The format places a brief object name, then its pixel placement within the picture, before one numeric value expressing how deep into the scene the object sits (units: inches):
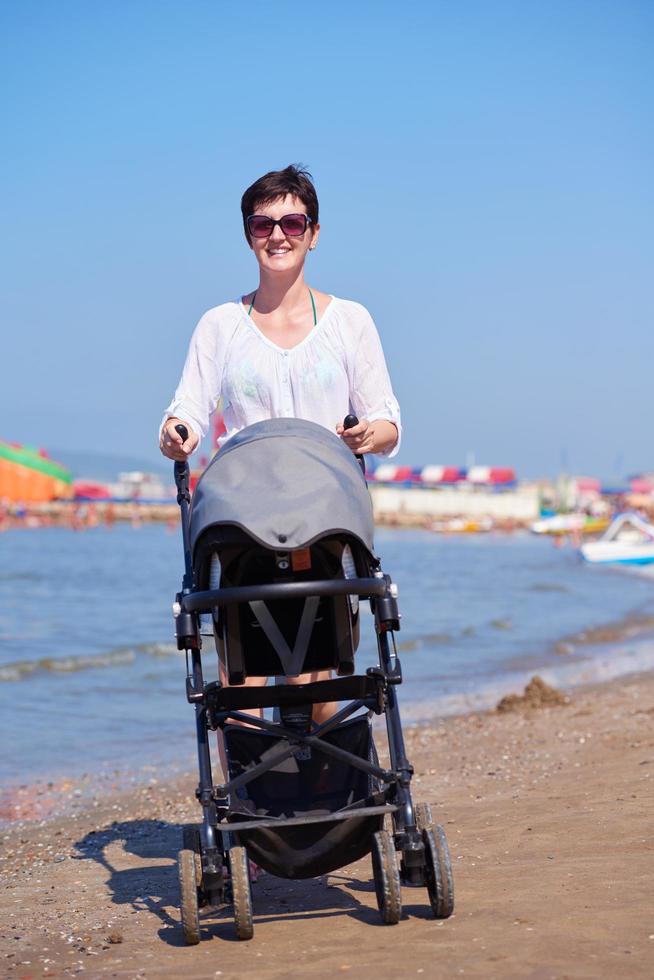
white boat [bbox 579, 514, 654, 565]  1301.7
